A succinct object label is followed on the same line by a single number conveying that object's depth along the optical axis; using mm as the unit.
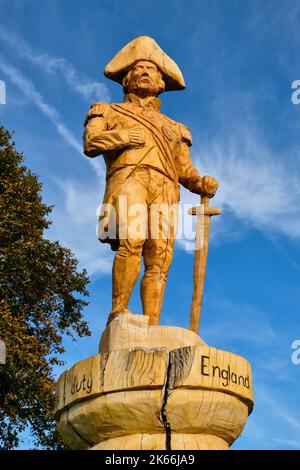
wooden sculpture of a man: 6320
